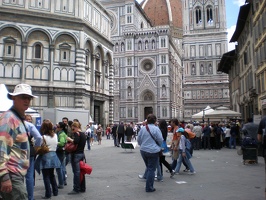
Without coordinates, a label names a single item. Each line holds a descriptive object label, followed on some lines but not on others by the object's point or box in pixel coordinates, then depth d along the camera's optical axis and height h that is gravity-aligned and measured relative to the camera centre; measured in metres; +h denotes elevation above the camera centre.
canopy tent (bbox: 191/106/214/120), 23.27 +0.67
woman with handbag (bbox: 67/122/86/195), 6.34 -0.73
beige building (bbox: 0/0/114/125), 22.33 +6.11
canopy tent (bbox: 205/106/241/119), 19.95 +0.63
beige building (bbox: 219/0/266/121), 20.20 +5.58
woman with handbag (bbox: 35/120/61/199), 6.03 -0.79
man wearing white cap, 2.80 -0.25
